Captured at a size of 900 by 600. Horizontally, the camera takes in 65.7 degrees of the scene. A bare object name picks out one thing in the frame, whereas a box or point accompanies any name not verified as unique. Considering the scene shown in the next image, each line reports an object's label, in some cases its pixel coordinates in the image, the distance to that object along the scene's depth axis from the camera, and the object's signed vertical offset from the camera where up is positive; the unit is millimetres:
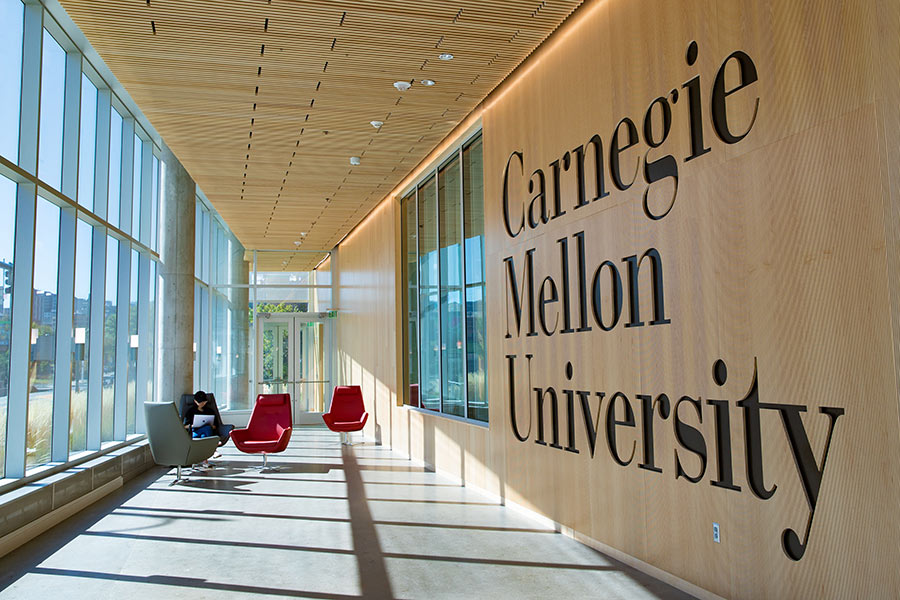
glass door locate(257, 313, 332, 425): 16109 +104
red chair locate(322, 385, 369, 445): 11875 -768
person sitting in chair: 10469 -699
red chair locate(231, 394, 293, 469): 10403 -809
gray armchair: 8531 -862
